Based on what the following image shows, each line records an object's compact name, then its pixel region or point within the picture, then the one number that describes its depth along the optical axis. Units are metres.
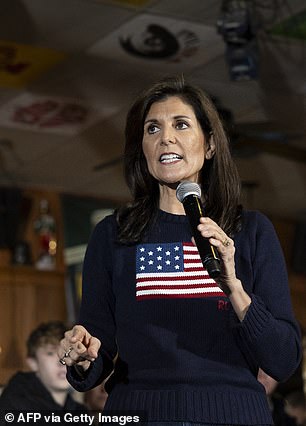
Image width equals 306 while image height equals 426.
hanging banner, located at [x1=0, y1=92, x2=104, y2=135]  12.26
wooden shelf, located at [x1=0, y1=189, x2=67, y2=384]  16.42
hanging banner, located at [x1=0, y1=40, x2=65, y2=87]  10.39
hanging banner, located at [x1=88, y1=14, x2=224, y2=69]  9.93
